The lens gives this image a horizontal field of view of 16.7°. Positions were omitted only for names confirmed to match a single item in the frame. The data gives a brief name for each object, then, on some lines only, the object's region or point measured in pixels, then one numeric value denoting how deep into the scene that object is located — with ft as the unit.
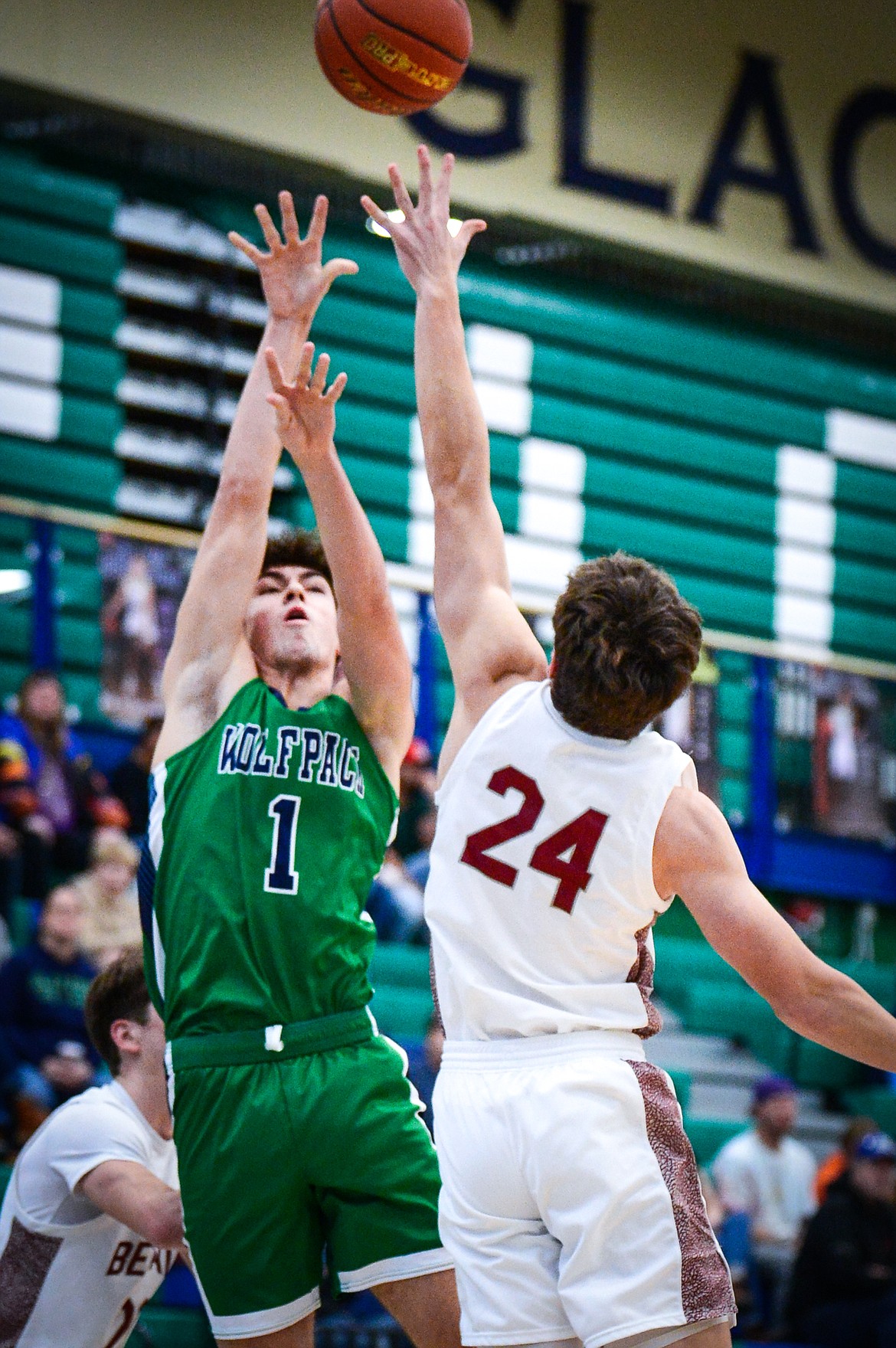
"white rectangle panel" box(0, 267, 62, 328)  65.75
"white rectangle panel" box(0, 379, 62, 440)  65.43
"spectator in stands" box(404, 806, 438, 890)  56.16
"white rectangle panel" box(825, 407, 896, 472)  84.52
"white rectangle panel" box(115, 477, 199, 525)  67.30
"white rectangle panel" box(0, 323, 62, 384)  65.43
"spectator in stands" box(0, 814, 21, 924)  49.13
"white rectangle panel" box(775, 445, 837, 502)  83.06
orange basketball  30.02
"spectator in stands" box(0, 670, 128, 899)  51.37
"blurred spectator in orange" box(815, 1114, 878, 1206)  52.40
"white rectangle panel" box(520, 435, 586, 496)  76.66
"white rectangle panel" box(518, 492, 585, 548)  76.16
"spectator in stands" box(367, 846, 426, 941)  55.03
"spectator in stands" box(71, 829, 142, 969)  48.22
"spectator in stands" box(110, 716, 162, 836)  53.74
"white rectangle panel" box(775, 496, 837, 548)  82.78
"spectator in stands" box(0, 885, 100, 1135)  43.79
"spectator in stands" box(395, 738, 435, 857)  57.85
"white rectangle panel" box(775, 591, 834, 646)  81.96
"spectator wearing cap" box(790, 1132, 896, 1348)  47.44
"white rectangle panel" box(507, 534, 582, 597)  75.57
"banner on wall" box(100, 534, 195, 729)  55.57
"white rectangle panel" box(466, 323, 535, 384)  75.70
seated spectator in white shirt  52.83
